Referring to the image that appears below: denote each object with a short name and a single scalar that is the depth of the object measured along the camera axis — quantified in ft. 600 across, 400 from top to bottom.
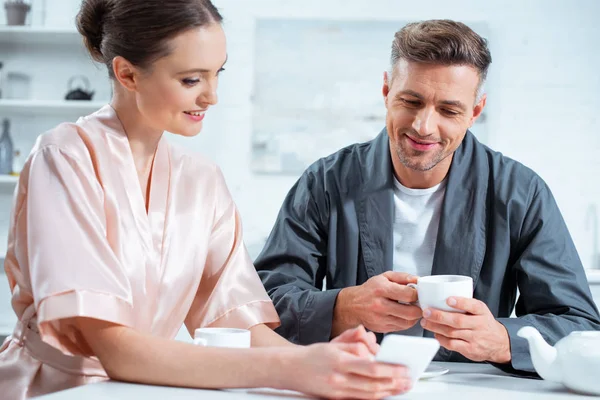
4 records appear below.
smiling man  6.01
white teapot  4.09
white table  3.71
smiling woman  3.90
